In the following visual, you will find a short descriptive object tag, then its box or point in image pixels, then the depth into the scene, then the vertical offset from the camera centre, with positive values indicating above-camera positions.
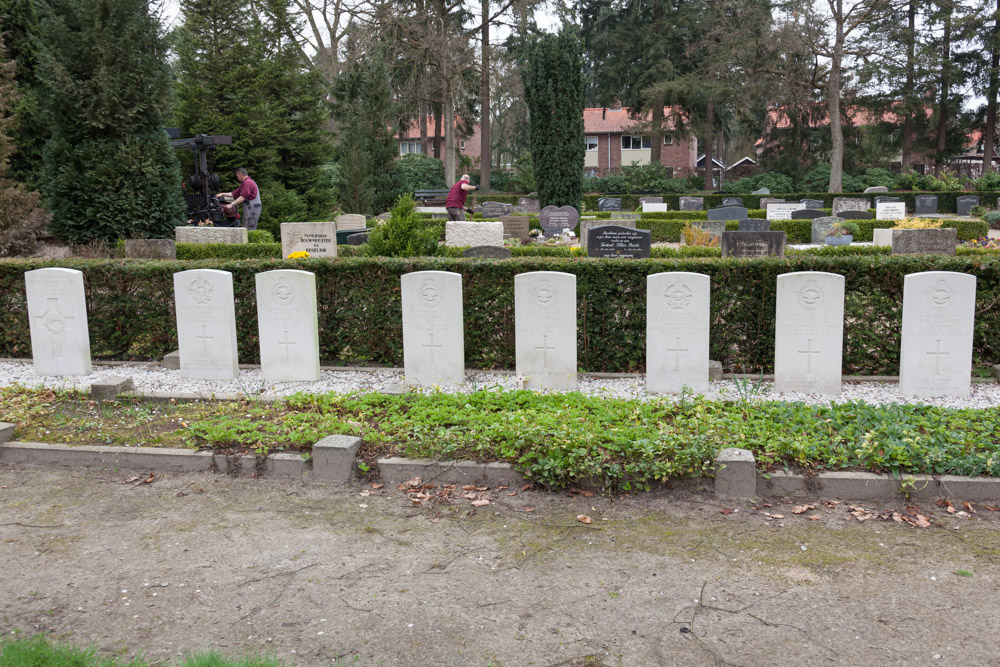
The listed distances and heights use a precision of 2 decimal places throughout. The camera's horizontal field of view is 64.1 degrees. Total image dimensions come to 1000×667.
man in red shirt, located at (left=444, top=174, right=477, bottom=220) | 19.48 +0.51
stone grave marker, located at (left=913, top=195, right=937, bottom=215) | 31.38 +0.20
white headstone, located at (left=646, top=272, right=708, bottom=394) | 6.89 -1.01
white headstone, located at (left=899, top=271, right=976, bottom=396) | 6.63 -1.03
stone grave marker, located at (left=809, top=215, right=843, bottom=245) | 20.55 -0.37
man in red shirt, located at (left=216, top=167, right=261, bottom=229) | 18.53 +0.60
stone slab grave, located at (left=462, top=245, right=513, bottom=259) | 13.92 -0.55
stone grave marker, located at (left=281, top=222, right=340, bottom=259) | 15.77 -0.29
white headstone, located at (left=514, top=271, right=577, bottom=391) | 7.17 -1.00
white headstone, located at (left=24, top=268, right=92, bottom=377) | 8.10 -0.94
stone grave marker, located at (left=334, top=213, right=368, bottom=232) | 22.60 +0.03
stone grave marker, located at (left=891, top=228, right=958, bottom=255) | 14.23 -0.54
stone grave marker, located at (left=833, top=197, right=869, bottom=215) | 26.86 +0.26
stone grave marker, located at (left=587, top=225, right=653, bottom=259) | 13.29 -0.42
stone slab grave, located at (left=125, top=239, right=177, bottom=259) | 14.13 -0.40
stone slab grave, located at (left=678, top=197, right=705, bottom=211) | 30.46 +0.43
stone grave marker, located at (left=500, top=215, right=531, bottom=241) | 20.72 -0.21
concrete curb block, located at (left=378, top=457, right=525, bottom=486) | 5.14 -1.62
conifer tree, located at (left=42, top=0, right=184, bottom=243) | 15.45 +2.14
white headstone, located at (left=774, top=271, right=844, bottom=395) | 6.84 -1.04
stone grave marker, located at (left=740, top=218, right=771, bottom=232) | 18.78 -0.27
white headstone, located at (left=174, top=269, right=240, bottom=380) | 7.70 -0.96
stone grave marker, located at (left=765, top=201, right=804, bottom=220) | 24.84 +0.04
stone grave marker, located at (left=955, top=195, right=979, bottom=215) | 31.52 +0.20
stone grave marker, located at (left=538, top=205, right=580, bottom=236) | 21.61 -0.06
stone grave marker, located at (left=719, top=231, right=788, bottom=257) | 13.20 -0.49
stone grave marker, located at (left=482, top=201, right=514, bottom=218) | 24.17 +0.31
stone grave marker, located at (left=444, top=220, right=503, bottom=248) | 18.23 -0.32
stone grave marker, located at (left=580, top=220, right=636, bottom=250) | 16.91 -0.17
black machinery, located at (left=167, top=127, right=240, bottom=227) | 20.72 +1.23
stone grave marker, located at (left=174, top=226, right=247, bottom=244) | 16.86 -0.20
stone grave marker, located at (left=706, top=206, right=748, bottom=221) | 22.78 +0.03
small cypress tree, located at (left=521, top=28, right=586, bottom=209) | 23.64 +3.12
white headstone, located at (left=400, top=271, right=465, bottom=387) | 7.39 -1.01
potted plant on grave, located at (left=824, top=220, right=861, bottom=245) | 18.97 -0.49
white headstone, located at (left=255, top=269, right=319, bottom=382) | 7.58 -0.97
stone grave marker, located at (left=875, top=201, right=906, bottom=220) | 25.14 +0.00
